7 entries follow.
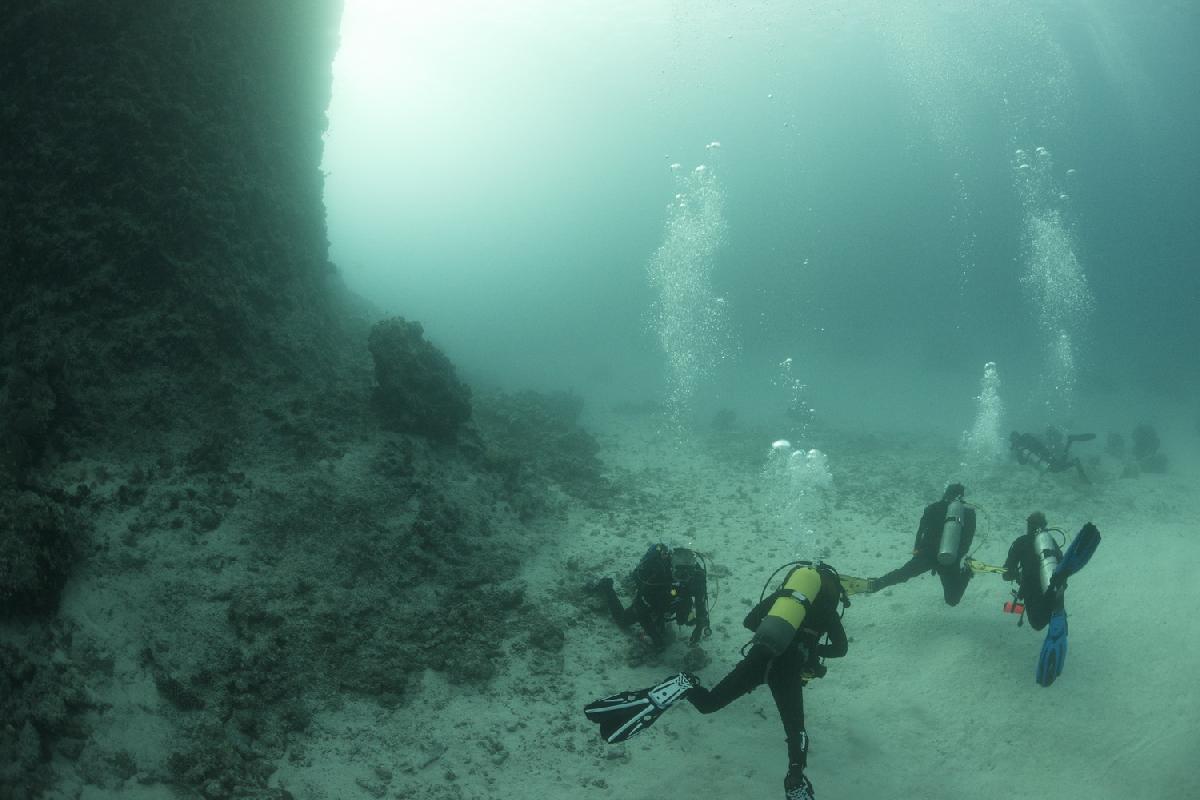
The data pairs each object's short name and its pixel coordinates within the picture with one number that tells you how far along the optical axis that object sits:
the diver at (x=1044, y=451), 15.36
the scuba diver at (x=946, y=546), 7.52
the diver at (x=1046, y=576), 5.95
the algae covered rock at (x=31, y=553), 4.21
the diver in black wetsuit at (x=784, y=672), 4.64
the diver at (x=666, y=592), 6.74
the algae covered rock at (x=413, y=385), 9.37
